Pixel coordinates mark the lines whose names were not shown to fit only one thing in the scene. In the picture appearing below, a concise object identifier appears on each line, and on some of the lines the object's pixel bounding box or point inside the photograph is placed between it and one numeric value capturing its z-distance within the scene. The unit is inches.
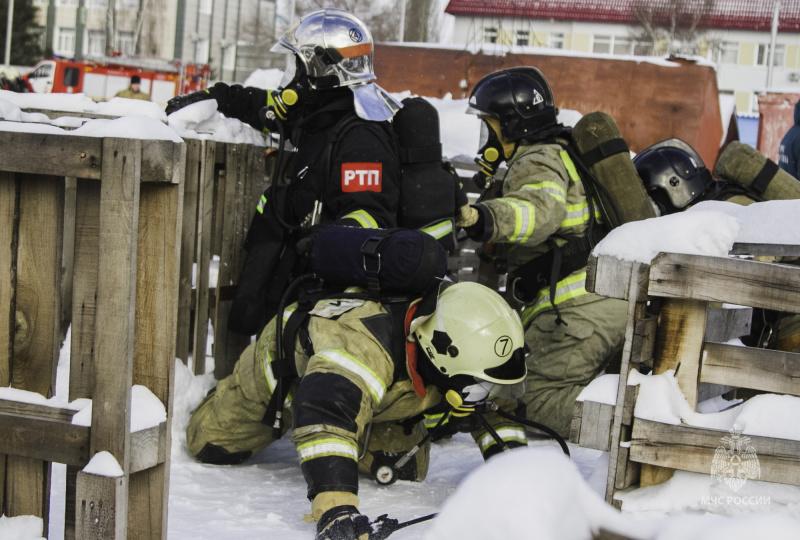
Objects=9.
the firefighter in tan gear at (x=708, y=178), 211.5
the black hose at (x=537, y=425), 150.2
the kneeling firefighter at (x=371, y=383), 128.4
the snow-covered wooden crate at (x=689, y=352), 103.5
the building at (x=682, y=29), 1347.2
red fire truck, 892.6
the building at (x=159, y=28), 1665.8
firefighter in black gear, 171.5
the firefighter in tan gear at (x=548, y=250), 187.2
